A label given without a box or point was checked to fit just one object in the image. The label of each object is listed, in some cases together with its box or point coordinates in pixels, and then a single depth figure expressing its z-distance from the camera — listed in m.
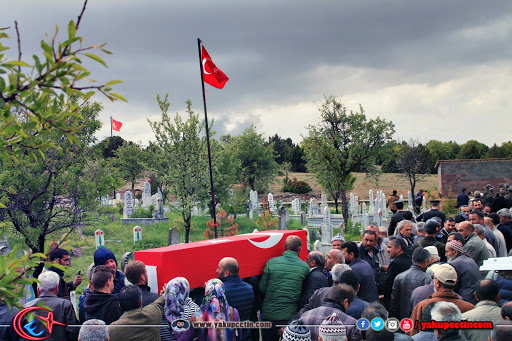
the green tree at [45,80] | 2.48
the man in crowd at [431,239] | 7.12
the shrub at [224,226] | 18.77
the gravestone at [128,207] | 25.20
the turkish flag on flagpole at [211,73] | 12.88
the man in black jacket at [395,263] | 6.43
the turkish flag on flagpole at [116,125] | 44.12
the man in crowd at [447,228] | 8.70
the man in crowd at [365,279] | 5.75
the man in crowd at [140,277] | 5.01
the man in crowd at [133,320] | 4.32
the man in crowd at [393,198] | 18.52
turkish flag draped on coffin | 5.62
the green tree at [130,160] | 46.94
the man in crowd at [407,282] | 5.70
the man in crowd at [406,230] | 8.00
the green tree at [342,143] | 24.22
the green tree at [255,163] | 46.97
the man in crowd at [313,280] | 5.84
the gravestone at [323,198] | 27.09
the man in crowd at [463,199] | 19.96
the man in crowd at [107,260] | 5.66
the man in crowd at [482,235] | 7.59
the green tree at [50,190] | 10.73
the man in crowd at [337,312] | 4.20
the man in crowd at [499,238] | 8.76
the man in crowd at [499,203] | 13.68
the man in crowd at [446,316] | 3.87
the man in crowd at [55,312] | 4.52
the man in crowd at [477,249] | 7.18
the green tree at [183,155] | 19.39
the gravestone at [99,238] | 15.61
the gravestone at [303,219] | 25.76
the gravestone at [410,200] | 29.61
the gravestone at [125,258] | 6.83
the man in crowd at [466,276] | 5.85
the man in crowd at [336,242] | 7.02
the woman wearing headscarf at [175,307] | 4.72
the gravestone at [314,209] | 28.09
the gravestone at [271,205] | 28.91
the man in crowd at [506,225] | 9.42
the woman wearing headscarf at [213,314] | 4.64
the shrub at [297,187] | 50.13
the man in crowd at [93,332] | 3.89
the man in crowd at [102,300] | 4.72
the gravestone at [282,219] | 23.39
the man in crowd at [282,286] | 5.85
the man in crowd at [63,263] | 5.98
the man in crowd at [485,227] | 8.56
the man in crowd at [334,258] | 5.95
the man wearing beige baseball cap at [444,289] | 4.62
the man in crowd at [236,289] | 5.26
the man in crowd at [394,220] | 10.34
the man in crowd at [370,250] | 6.92
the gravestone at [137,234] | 18.06
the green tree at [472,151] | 62.00
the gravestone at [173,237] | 17.64
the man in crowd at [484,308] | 4.15
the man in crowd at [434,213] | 10.11
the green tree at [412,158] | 39.69
